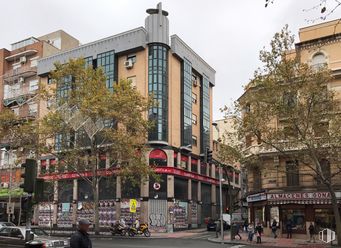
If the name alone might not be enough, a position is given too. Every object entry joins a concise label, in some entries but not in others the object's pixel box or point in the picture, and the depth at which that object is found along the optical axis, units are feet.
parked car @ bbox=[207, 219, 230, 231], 153.18
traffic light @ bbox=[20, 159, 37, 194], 32.58
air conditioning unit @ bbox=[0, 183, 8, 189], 192.65
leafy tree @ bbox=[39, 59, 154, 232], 124.47
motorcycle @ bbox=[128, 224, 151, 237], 127.13
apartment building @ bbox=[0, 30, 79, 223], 191.52
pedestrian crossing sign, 131.34
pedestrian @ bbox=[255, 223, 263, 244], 103.24
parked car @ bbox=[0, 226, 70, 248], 62.03
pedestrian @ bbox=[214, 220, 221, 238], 121.19
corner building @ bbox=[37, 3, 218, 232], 153.28
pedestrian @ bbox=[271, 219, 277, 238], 115.59
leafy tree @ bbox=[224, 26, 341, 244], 91.81
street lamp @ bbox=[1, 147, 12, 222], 169.33
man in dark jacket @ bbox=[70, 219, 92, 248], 25.35
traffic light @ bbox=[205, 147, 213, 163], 99.45
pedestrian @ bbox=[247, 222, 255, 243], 107.83
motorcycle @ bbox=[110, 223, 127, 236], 127.92
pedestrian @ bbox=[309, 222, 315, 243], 104.78
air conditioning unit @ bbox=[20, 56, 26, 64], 196.75
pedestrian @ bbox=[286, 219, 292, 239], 115.81
